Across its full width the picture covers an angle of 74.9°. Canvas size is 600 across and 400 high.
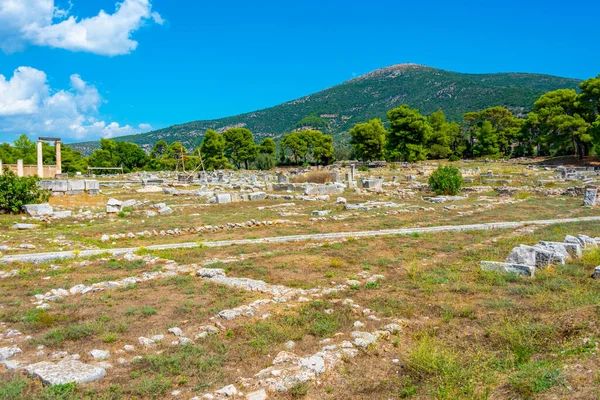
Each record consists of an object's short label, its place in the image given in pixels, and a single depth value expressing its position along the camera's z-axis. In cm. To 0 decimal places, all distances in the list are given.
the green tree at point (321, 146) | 7344
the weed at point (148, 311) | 655
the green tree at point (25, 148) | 6450
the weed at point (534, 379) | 397
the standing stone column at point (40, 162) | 3659
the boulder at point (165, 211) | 1969
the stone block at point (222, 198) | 2388
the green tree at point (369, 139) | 6738
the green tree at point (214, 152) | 7094
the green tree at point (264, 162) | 7289
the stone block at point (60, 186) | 2633
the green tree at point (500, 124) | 6556
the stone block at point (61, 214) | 1791
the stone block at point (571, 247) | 953
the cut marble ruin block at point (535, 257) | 880
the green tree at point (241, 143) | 7538
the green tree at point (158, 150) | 8294
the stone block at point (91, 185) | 2797
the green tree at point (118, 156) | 7369
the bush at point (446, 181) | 2662
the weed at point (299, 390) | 431
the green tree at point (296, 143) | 7656
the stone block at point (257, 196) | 2559
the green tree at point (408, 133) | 6059
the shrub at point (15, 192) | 1838
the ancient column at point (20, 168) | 3322
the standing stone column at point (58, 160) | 3994
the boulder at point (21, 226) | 1523
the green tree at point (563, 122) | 4816
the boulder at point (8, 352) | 508
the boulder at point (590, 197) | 1927
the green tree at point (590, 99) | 4762
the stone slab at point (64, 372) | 445
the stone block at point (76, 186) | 2719
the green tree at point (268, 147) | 8006
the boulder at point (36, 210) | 1802
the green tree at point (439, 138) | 6700
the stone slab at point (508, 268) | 823
